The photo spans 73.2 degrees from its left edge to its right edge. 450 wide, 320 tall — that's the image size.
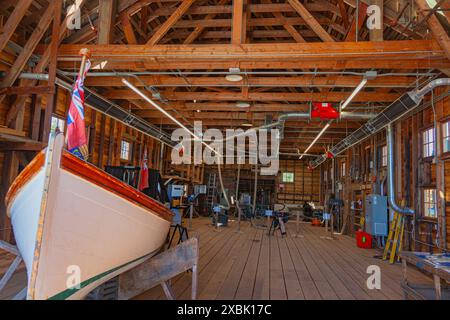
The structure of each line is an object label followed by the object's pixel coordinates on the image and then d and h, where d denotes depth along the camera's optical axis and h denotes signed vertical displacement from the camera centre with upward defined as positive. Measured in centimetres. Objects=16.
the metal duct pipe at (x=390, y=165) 649 +61
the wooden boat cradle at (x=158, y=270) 316 -94
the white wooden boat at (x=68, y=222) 219 -35
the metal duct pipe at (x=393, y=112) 488 +160
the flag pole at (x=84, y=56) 274 +114
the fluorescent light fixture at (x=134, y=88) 605 +195
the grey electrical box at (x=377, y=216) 702 -56
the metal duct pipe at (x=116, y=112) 661 +176
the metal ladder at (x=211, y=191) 1560 -29
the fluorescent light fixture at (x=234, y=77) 571 +207
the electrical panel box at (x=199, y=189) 1474 -21
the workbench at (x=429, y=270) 287 -74
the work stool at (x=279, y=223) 934 -108
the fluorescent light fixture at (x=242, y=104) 793 +215
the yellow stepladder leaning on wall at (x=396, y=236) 598 -87
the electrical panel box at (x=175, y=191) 1246 -29
